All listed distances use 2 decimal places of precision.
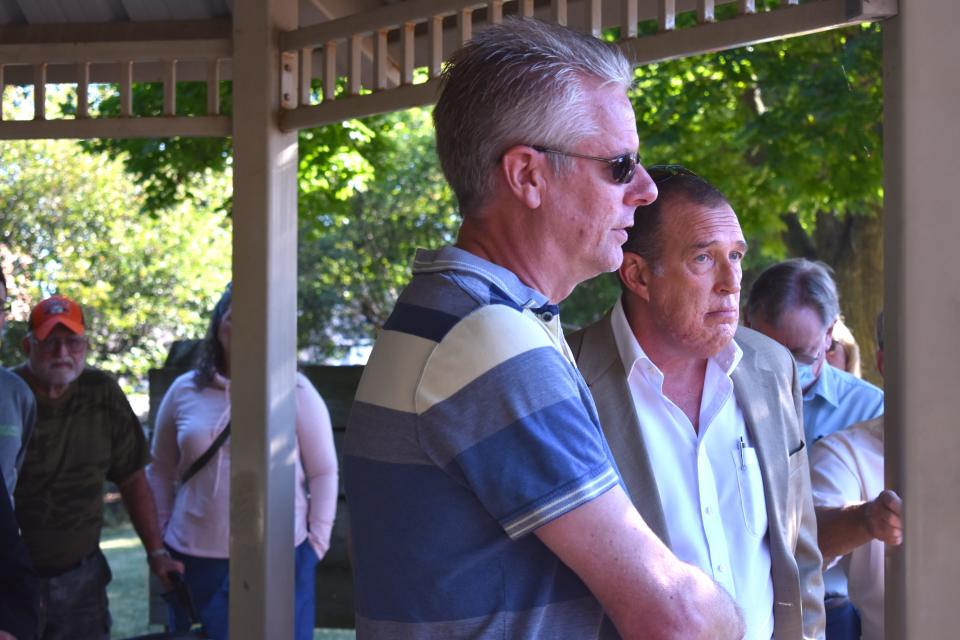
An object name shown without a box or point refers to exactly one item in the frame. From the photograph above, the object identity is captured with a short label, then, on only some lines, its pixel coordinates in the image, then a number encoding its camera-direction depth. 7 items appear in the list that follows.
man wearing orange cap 4.84
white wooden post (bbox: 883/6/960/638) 1.97
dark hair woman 4.97
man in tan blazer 2.43
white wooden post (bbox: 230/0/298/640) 3.52
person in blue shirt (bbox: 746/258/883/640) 4.09
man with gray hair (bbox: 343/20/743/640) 1.45
